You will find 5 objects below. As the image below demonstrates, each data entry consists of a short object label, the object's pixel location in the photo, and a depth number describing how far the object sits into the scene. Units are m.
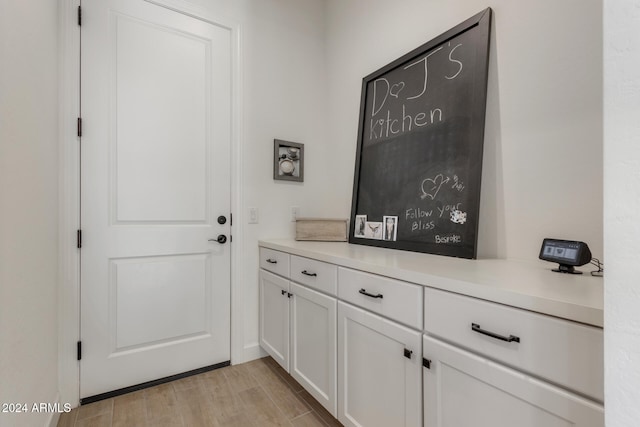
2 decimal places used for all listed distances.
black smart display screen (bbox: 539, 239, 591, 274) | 0.98
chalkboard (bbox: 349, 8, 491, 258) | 1.43
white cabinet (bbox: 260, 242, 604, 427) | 0.70
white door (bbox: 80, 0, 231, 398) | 1.76
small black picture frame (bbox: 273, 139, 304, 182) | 2.34
